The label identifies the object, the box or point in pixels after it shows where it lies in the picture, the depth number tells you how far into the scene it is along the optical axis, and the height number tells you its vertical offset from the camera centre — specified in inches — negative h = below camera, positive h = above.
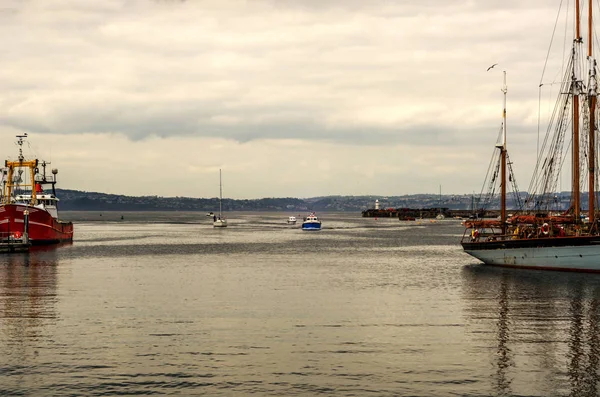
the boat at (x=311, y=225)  7288.4 -219.9
